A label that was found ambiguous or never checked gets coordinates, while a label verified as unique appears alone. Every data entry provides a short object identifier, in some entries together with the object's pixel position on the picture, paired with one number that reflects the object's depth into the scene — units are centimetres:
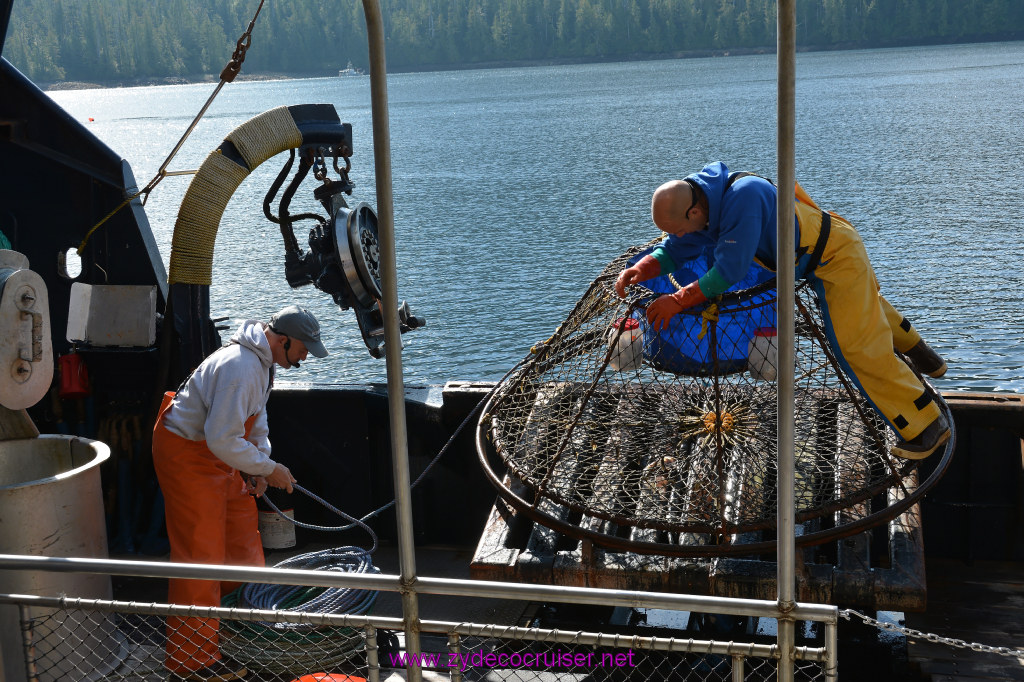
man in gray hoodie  435
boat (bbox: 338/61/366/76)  8531
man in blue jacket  427
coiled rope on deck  440
